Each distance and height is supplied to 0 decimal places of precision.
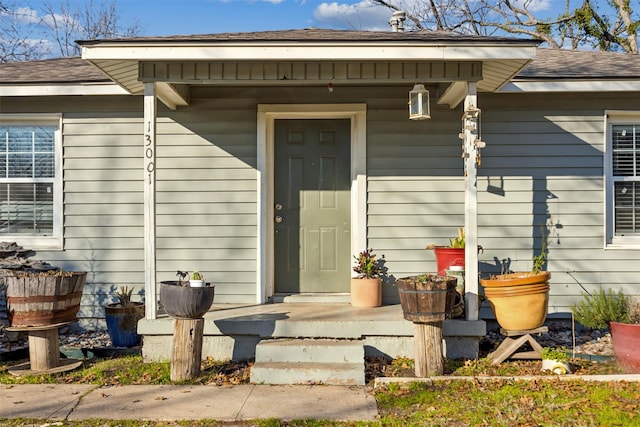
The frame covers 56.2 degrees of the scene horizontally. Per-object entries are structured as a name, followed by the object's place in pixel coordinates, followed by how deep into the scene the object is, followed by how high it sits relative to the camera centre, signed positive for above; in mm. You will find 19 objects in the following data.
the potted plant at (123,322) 5816 -1001
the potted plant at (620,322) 4828 -867
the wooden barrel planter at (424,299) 4680 -625
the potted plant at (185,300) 4723 -637
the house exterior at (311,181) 6406 +409
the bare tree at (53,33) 17781 +6000
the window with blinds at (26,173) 6637 +513
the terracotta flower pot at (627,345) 4812 -1019
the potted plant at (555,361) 4809 -1151
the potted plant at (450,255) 5823 -348
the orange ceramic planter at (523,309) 5012 -755
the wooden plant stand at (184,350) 4777 -1043
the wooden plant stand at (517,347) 5070 -1086
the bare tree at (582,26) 14367 +4837
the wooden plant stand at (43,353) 4949 -1114
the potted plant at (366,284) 6000 -647
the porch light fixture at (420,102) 5516 +1094
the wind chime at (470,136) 5129 +728
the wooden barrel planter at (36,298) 4859 -643
